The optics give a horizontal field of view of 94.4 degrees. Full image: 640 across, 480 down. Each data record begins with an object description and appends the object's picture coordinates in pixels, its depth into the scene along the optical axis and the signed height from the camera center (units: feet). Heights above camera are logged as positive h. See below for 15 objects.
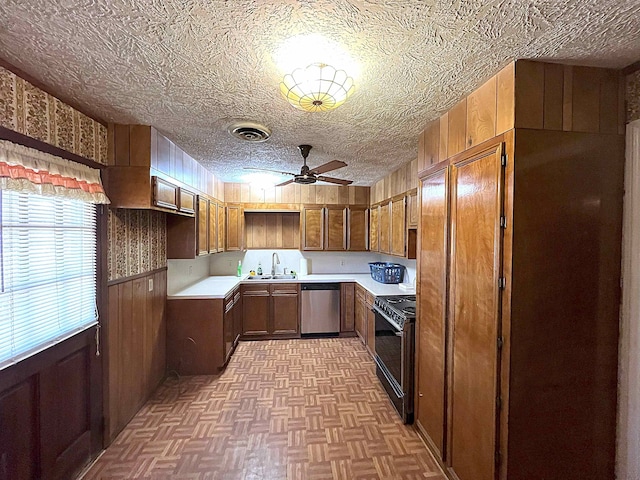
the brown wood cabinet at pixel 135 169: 7.11 +1.57
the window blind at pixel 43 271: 4.77 -0.73
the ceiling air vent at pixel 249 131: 6.99 +2.54
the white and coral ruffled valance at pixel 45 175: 4.52 +1.02
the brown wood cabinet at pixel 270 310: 14.10 -3.62
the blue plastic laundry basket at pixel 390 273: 13.42 -1.70
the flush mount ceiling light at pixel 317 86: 4.48 +2.32
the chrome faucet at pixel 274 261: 16.39 -1.48
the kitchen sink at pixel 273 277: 14.90 -2.19
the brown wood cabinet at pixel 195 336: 10.55 -3.66
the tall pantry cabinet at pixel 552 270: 4.55 -0.51
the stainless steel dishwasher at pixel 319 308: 14.33 -3.53
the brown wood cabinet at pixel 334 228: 15.48 +0.38
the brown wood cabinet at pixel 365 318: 11.90 -3.63
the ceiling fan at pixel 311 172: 8.58 +1.95
